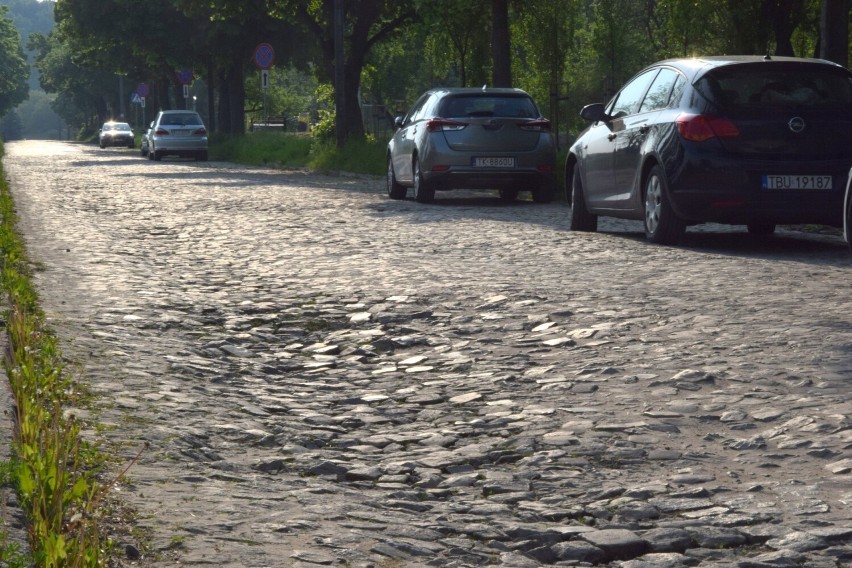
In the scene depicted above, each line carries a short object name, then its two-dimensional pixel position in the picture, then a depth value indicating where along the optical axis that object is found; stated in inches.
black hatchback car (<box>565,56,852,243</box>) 470.9
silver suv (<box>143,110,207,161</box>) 1803.6
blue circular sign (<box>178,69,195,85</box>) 2172.7
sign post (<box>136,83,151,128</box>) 3148.6
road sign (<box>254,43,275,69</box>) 1456.7
